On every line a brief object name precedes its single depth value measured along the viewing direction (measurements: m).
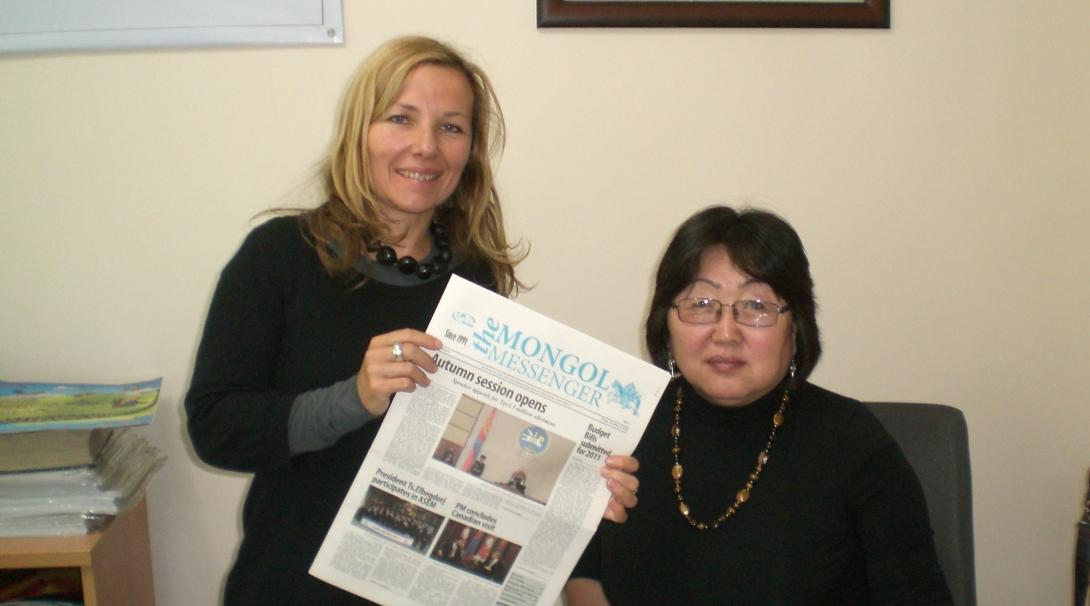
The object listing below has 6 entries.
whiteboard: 1.78
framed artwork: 1.85
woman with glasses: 1.23
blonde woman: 1.13
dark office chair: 1.42
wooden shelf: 1.45
